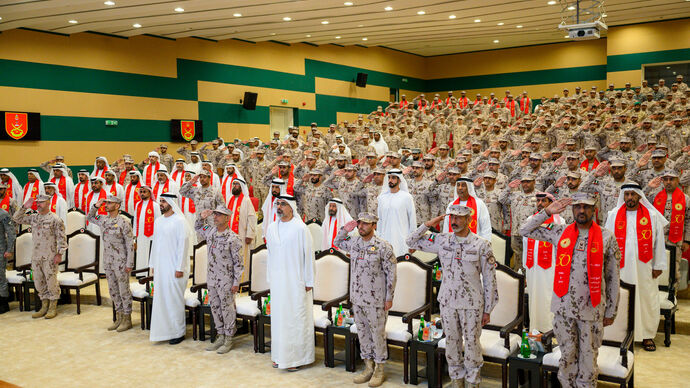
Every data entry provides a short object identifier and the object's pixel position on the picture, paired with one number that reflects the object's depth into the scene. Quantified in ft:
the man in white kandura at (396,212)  23.73
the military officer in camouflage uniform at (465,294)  14.65
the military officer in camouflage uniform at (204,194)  28.73
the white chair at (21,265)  26.20
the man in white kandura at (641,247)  17.78
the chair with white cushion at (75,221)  30.48
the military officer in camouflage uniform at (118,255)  22.45
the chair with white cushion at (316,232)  25.30
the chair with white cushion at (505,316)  15.89
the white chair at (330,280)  19.57
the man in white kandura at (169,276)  21.03
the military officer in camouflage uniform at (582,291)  13.51
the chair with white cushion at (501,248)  20.80
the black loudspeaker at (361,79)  74.74
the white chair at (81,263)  25.53
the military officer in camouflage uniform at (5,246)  25.66
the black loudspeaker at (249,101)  61.31
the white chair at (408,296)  17.41
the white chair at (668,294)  18.49
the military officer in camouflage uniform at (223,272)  19.66
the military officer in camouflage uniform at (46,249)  24.64
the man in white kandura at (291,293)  18.19
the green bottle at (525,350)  15.29
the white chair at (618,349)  13.98
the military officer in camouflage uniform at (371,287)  16.52
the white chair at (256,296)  20.15
